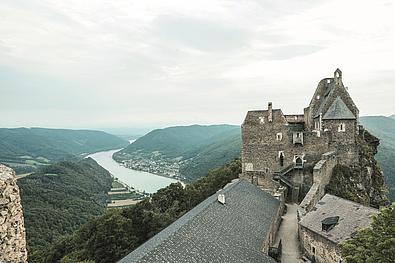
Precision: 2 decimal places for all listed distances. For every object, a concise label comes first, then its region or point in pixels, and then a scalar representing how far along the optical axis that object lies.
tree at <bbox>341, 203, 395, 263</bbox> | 13.91
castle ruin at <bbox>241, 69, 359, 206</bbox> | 41.19
